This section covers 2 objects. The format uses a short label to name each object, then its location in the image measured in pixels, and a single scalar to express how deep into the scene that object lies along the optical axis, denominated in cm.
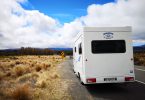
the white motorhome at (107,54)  519
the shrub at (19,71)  1008
